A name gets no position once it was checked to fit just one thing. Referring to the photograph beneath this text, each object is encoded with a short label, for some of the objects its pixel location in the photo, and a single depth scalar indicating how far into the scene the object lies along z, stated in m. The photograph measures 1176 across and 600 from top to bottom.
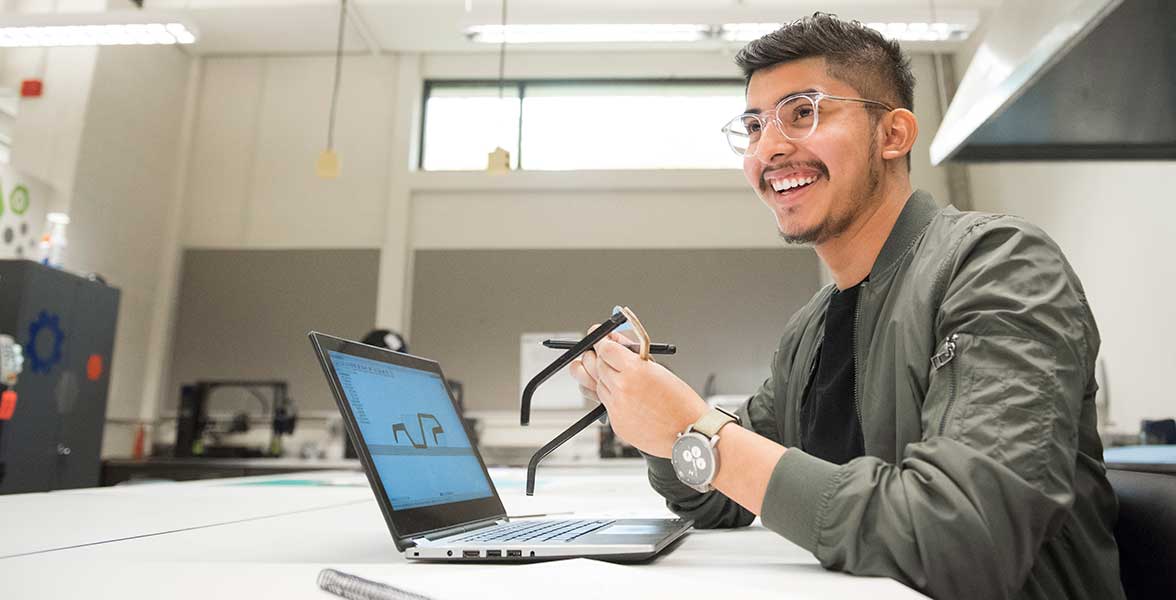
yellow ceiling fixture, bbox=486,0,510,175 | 3.51
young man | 0.69
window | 5.28
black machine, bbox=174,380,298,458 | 4.23
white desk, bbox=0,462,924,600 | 0.59
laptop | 0.74
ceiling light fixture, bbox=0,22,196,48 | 3.70
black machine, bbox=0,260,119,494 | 3.17
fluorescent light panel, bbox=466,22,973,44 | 3.51
